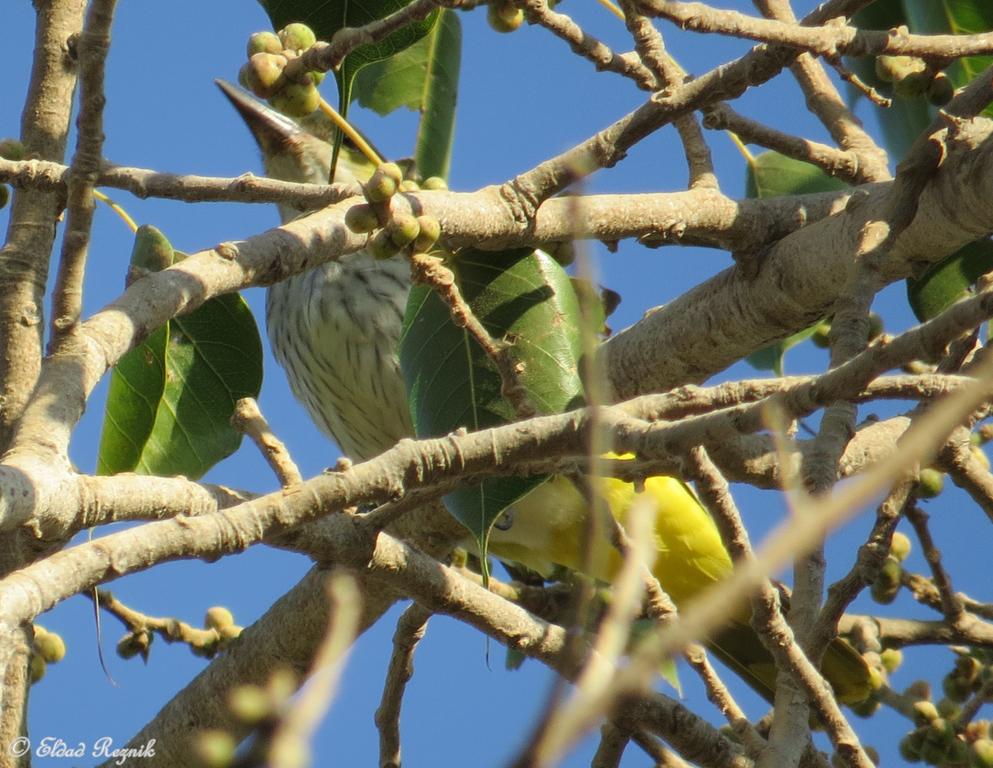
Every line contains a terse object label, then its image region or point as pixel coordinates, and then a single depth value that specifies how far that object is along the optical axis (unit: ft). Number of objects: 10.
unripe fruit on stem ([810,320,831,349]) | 22.94
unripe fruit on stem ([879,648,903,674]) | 23.31
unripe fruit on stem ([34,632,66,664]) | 19.45
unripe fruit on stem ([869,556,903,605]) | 21.49
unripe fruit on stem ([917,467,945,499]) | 20.52
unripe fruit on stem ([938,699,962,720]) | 20.38
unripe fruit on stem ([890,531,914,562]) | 21.99
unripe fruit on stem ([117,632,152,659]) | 20.04
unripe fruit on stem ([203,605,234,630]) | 21.75
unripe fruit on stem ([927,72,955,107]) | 15.26
